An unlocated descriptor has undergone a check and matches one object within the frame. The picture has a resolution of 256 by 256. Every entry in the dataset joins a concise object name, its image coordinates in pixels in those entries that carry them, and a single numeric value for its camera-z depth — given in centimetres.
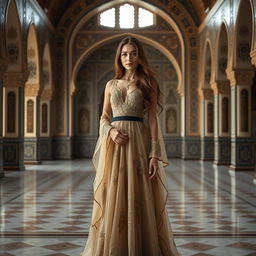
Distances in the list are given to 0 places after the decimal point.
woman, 372
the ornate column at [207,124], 2080
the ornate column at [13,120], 1520
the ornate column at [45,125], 2134
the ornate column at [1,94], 1243
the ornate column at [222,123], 1783
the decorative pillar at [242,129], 1503
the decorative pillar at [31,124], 1850
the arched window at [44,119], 2144
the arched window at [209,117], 2095
